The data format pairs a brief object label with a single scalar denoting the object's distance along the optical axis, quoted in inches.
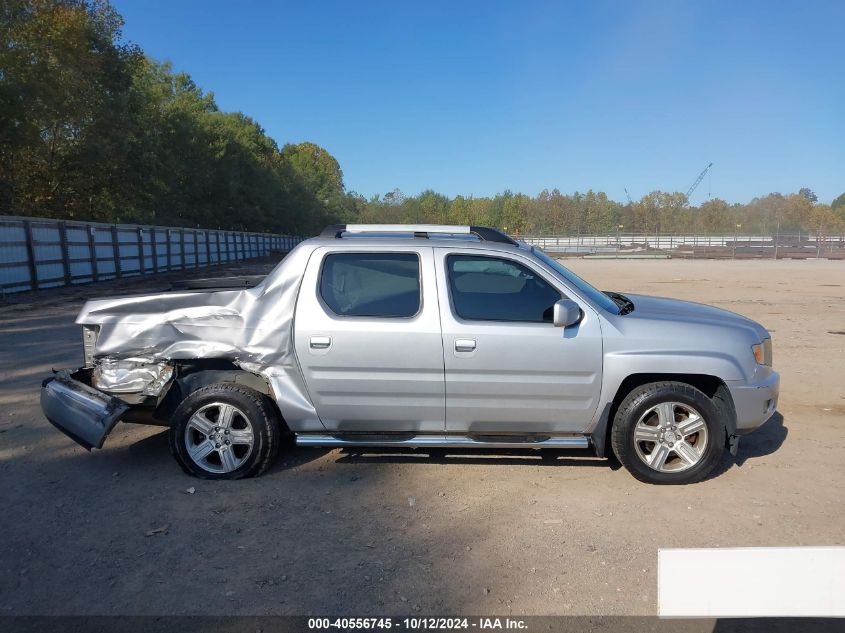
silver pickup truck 171.8
